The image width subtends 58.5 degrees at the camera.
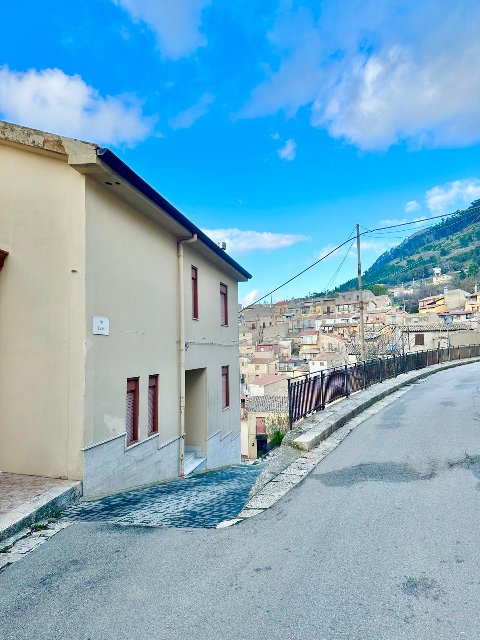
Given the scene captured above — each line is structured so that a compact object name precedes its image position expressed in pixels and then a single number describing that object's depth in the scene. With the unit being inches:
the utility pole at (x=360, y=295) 835.3
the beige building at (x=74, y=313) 256.1
